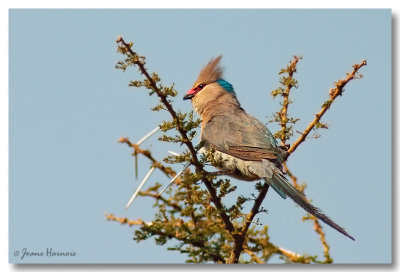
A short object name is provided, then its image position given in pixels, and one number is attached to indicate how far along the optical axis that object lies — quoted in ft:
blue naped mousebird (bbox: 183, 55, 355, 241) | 19.53
